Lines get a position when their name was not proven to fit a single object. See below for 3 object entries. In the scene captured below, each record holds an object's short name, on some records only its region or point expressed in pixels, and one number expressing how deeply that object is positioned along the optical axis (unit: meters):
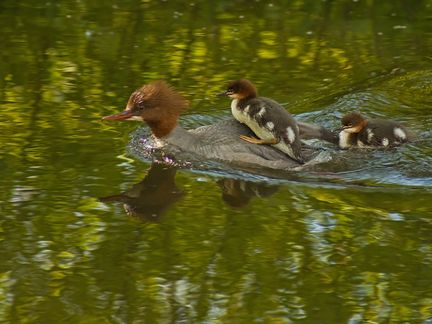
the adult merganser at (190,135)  14.95
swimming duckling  15.74
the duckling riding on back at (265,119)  14.85
